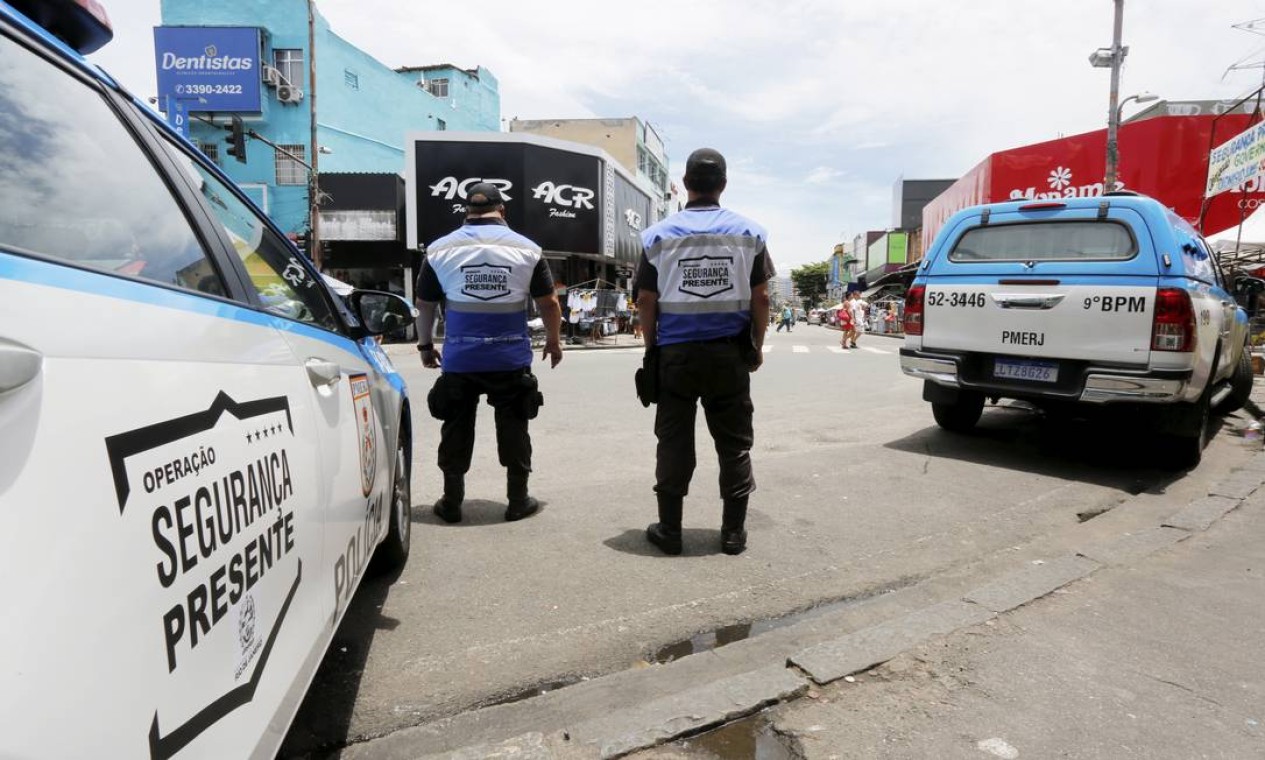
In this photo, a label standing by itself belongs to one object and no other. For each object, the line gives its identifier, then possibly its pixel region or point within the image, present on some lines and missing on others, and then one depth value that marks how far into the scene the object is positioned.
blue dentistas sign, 26.42
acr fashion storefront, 22.47
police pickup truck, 5.09
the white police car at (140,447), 0.89
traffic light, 13.97
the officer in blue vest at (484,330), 3.98
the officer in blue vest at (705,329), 3.62
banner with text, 11.38
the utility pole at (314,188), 22.20
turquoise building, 25.17
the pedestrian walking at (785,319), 32.36
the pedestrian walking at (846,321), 20.44
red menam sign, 17.88
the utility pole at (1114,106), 17.17
